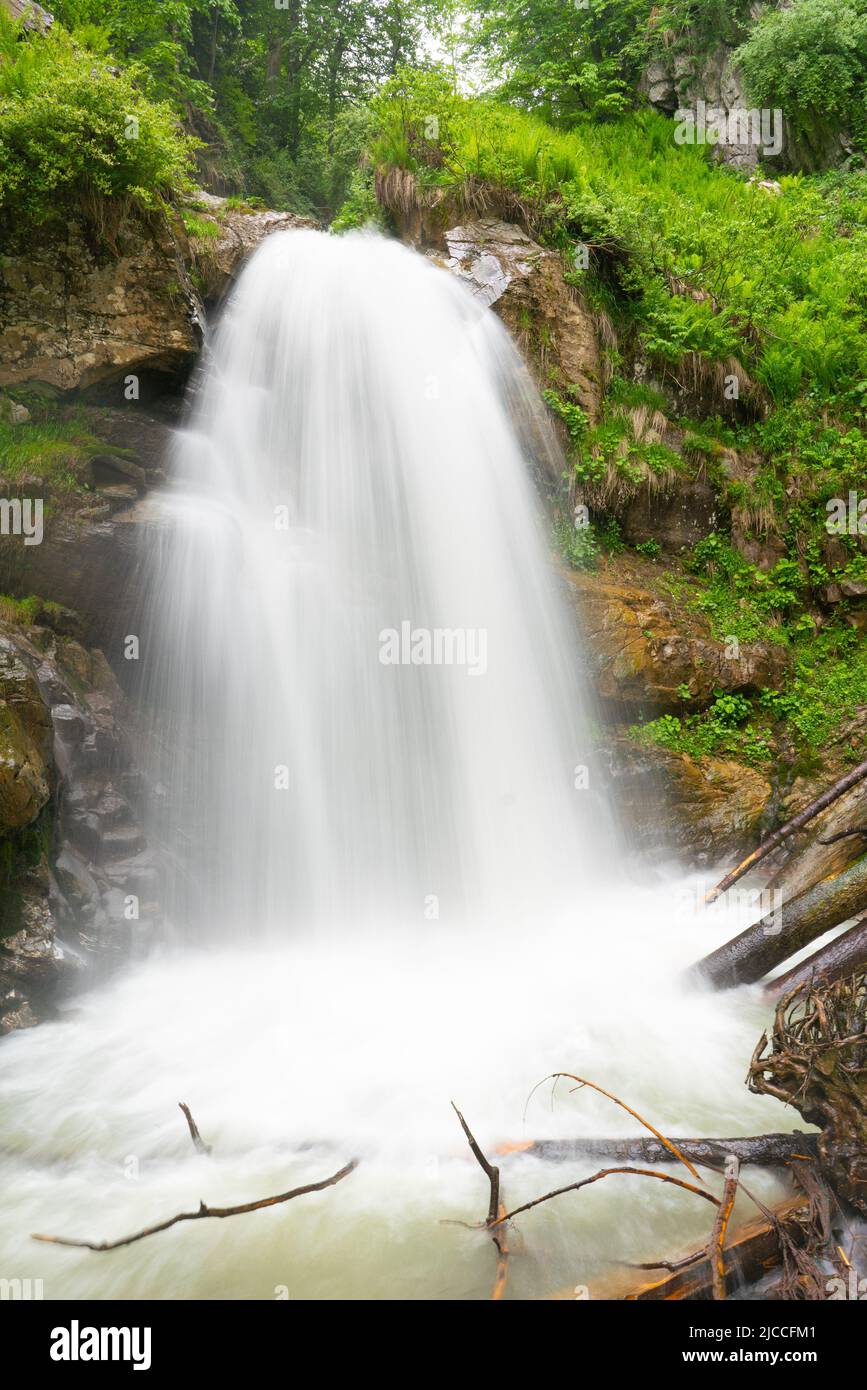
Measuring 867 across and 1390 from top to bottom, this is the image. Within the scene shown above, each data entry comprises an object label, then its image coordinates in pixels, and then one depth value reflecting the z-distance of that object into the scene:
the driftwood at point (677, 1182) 2.27
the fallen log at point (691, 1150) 2.82
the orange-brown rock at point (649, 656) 7.49
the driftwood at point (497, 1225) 2.52
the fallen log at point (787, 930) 4.22
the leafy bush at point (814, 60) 11.85
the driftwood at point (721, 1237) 2.14
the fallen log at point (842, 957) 3.14
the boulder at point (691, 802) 7.18
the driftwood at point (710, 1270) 2.35
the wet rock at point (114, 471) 6.79
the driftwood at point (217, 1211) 2.40
